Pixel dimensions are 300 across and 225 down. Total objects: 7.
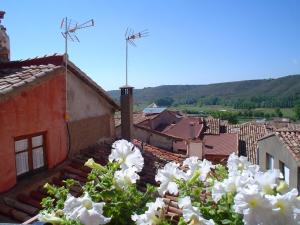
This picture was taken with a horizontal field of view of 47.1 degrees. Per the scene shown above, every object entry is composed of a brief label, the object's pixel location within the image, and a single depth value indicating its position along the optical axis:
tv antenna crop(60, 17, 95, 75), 7.33
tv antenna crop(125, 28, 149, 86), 9.94
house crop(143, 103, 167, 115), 34.34
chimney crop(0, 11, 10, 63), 8.51
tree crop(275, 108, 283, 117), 103.56
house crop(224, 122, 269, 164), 27.85
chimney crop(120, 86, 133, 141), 10.12
